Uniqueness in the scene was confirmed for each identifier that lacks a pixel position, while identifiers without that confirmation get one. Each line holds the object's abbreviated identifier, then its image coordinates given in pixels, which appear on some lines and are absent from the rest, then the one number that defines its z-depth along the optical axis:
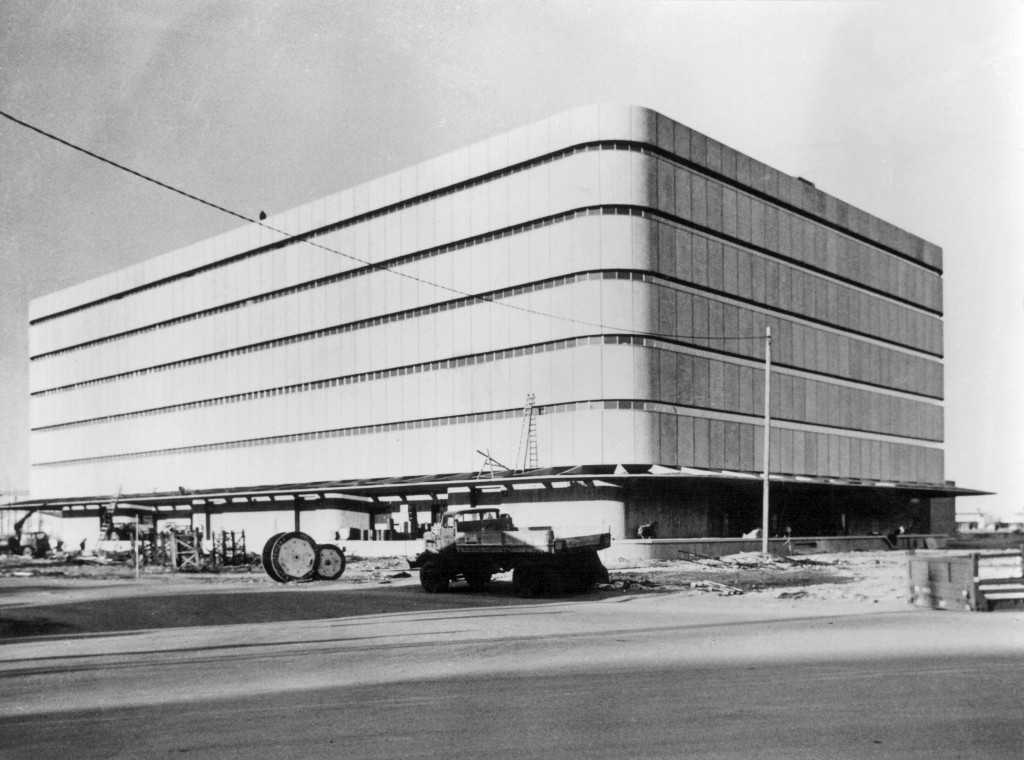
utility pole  37.12
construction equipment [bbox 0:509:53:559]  60.12
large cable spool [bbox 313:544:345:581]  31.38
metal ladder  46.53
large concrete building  45.53
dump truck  23.70
